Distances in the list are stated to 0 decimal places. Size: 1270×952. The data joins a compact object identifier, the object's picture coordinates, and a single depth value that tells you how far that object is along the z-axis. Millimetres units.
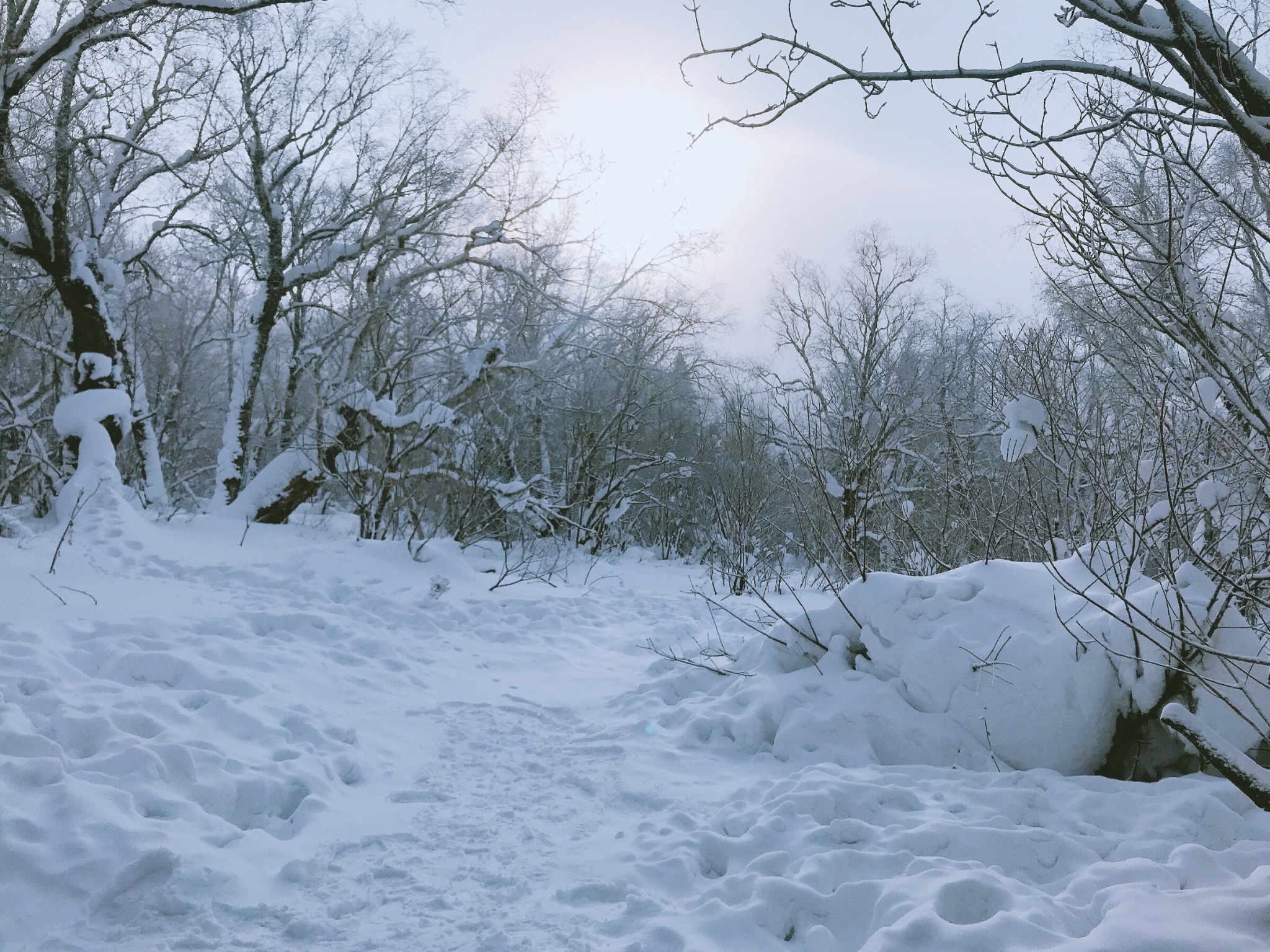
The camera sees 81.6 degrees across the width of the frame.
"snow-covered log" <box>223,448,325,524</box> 11680
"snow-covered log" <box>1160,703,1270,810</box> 2242
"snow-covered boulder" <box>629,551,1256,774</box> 3979
